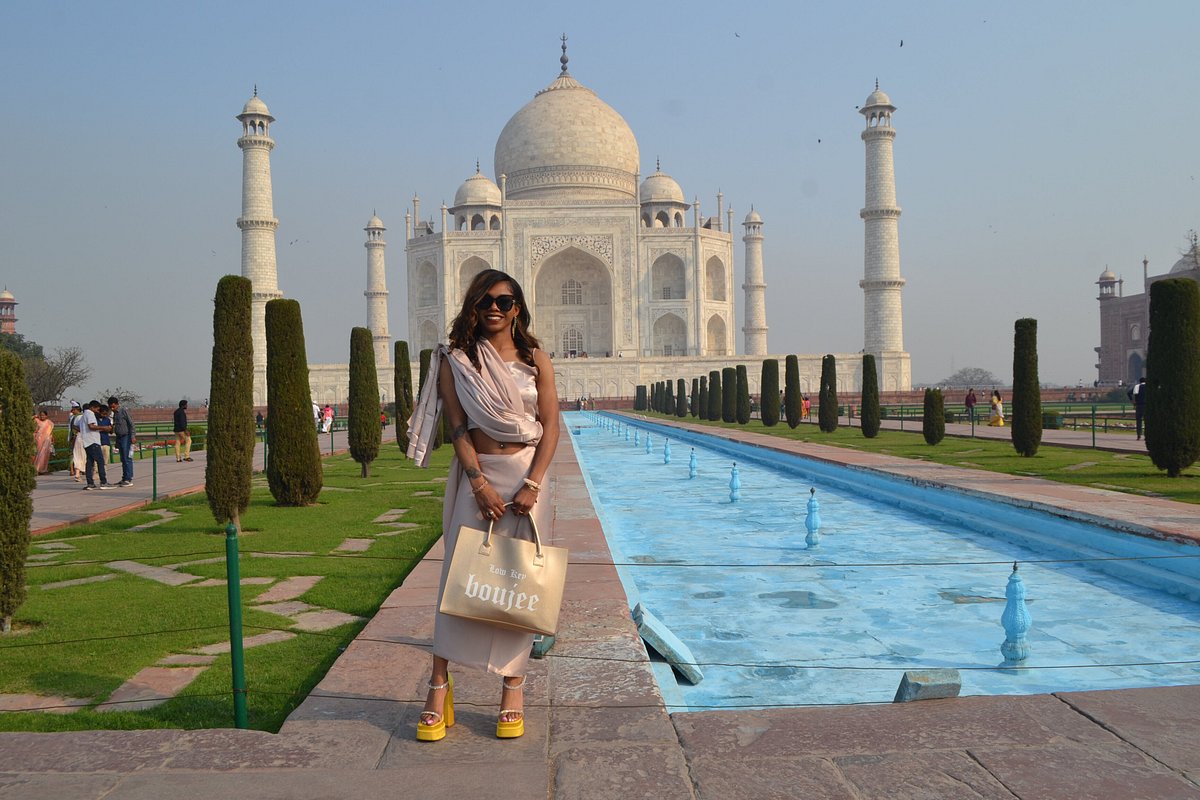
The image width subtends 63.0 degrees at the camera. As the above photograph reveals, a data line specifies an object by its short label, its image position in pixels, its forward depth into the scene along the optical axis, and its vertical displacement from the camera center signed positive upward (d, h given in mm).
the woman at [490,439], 2139 -94
